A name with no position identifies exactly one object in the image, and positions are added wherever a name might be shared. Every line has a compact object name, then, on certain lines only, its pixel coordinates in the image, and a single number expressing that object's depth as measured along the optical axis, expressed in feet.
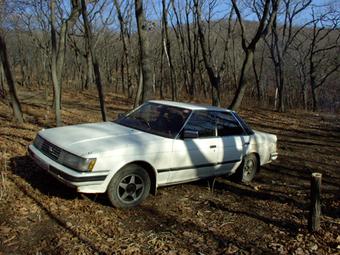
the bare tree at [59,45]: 35.19
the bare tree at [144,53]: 33.39
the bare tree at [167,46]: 68.41
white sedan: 15.96
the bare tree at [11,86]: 35.12
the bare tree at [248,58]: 40.47
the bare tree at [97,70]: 35.78
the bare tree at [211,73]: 44.65
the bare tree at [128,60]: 85.94
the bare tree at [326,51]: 100.70
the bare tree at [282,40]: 74.96
